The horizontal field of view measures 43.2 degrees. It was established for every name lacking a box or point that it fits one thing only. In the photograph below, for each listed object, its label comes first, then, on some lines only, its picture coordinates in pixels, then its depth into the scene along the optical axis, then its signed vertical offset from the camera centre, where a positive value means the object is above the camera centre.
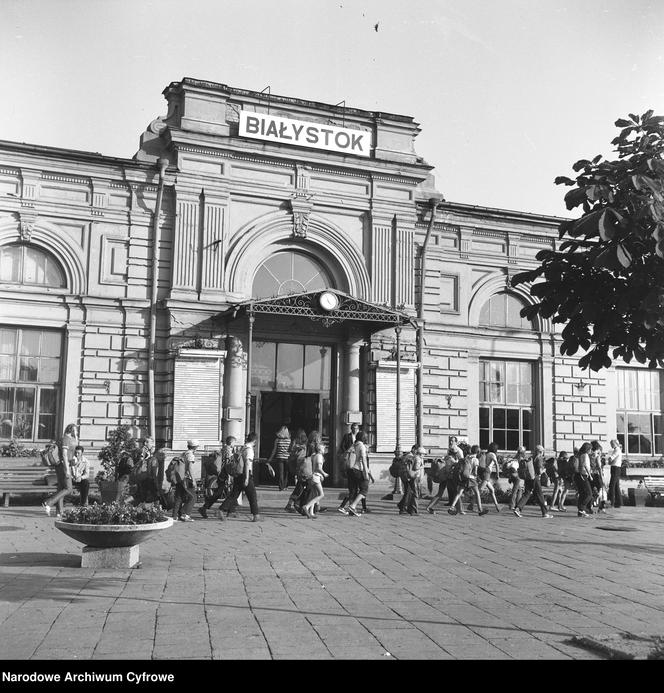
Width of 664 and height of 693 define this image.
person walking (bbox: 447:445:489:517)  18.70 -1.02
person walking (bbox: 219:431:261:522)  16.30 -1.02
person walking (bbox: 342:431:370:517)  18.00 -0.92
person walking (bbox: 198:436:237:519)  16.83 -0.88
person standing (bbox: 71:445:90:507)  17.28 -0.87
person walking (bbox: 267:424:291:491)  22.75 -0.51
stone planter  10.48 -1.36
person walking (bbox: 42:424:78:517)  16.88 -0.84
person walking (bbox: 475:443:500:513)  20.19 -0.84
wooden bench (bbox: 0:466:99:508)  18.75 -1.20
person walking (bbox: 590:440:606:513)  20.42 -1.00
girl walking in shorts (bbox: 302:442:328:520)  17.20 -0.99
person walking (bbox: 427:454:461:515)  18.95 -1.01
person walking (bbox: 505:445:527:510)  19.73 -1.05
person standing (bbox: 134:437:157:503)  16.69 -0.94
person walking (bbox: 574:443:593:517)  19.39 -1.00
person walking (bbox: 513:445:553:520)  18.81 -0.98
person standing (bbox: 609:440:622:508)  22.31 -1.01
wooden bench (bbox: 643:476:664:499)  23.77 -1.26
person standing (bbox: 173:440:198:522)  16.17 -1.07
